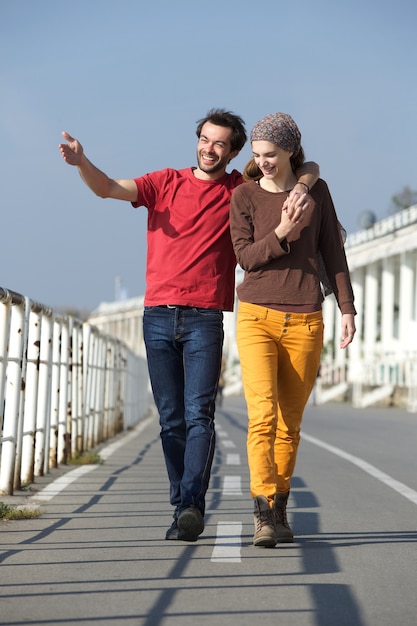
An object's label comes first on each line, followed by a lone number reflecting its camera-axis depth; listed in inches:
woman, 362.9
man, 377.4
